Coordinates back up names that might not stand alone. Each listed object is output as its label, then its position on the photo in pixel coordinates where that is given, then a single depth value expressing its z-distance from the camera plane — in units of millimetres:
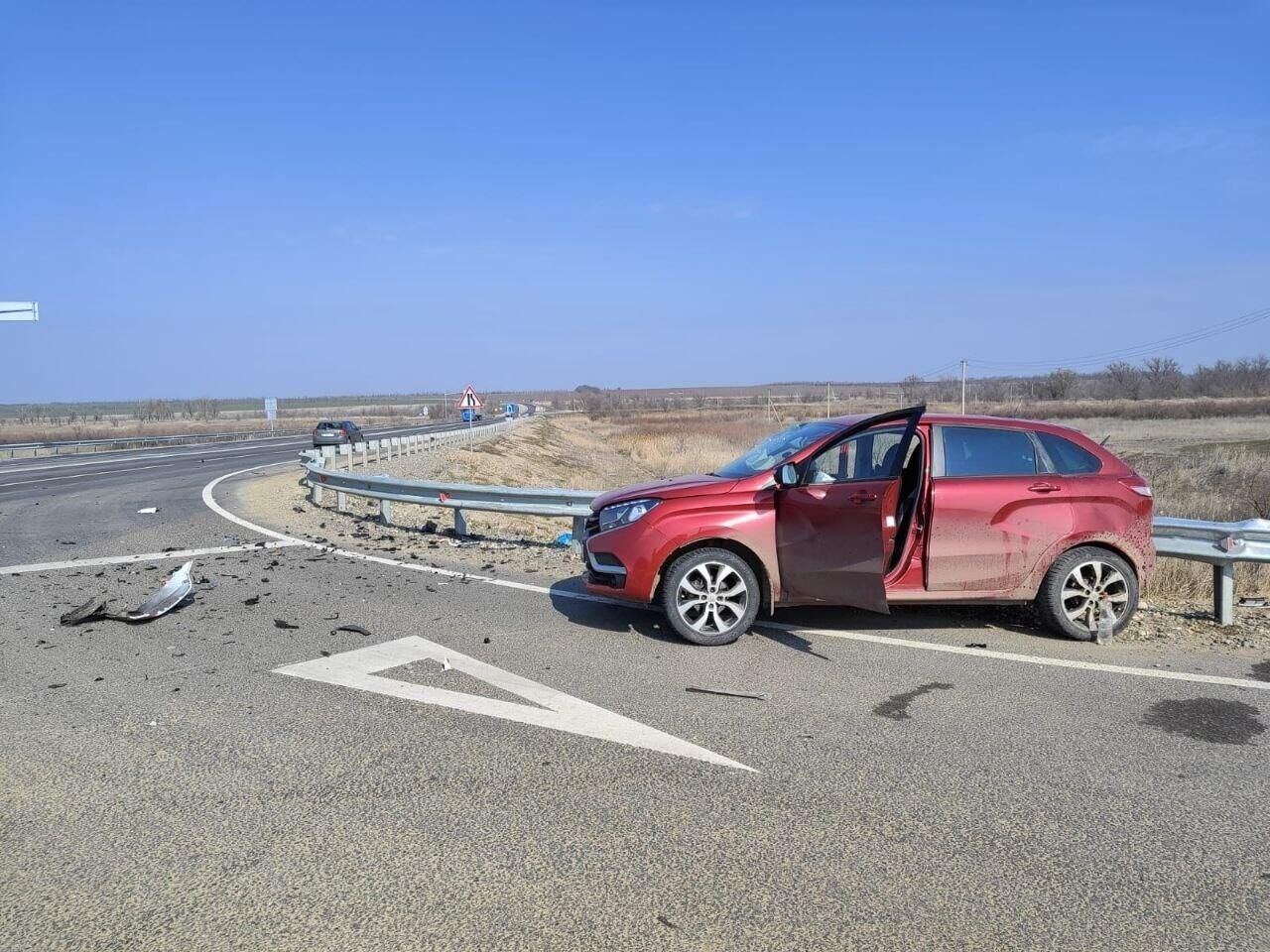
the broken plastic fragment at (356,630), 7145
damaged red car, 6648
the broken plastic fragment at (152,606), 7633
